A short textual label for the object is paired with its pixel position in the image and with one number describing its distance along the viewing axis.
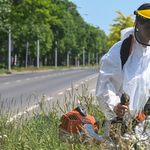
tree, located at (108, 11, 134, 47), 66.44
